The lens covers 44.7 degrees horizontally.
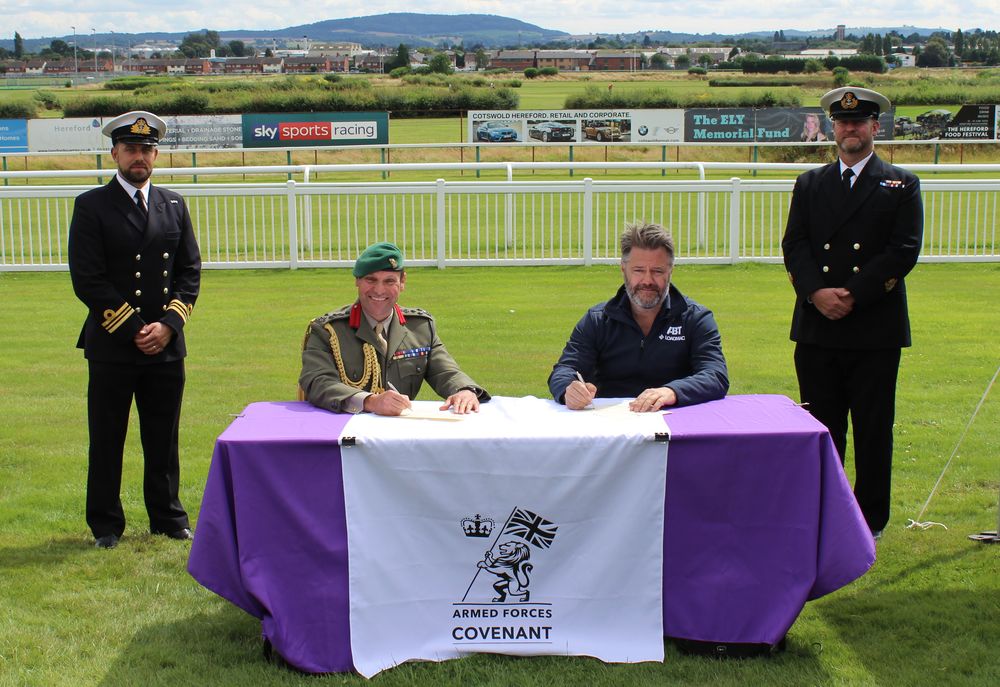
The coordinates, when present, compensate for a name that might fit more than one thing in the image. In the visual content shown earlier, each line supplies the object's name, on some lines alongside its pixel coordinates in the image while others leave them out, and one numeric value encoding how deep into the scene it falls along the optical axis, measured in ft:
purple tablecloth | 13.76
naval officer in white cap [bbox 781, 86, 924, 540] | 17.99
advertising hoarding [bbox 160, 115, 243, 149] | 108.37
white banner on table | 13.76
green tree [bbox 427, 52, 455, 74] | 303.31
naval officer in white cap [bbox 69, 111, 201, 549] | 17.94
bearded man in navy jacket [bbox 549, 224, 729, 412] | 15.79
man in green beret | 15.70
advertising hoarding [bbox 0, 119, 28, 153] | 102.78
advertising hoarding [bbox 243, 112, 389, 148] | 108.99
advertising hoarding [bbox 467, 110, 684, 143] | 112.37
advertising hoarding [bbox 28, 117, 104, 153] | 103.09
